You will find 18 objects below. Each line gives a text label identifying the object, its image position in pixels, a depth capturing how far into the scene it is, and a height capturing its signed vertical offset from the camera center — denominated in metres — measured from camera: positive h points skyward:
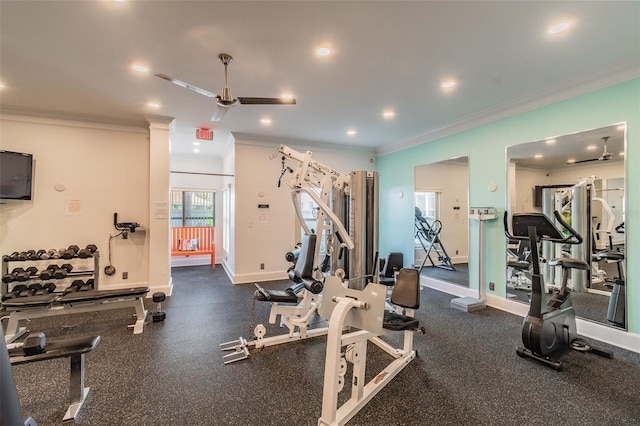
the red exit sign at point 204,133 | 5.13 +1.45
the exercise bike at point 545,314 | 2.54 -0.89
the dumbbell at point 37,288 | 3.94 -1.04
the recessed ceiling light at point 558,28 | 2.23 +1.51
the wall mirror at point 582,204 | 3.05 +0.16
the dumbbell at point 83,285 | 4.14 -1.05
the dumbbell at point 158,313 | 3.50 -1.23
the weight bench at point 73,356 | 1.82 -0.91
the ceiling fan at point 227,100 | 2.60 +1.09
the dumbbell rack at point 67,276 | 3.92 -0.86
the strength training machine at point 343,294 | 1.77 -0.64
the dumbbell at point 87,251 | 4.11 -0.55
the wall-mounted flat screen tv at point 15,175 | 3.87 +0.52
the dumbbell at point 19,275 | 3.80 -0.84
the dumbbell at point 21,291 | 3.77 -1.04
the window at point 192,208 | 7.20 +0.16
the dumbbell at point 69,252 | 4.01 -0.55
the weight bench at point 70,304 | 2.95 -0.98
